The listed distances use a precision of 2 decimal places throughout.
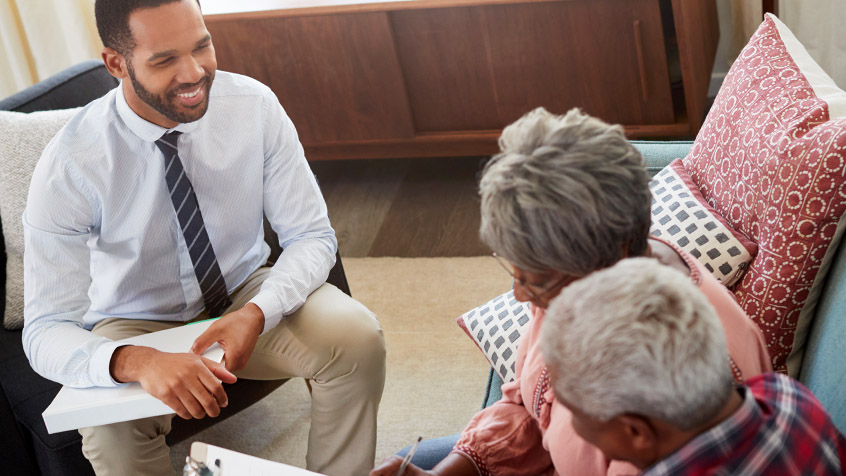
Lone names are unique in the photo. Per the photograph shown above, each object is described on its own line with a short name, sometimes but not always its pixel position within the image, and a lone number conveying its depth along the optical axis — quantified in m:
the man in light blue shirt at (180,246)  1.64
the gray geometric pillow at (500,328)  1.50
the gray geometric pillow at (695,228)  1.32
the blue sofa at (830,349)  1.07
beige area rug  2.09
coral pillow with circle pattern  1.18
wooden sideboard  2.54
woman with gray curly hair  1.01
